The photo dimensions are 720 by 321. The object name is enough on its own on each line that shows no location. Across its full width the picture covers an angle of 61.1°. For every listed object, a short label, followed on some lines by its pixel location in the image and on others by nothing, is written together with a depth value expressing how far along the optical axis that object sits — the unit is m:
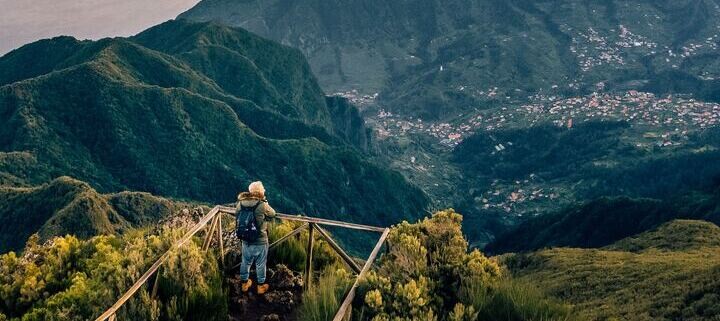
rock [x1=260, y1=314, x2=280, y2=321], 15.49
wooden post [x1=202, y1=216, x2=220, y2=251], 16.73
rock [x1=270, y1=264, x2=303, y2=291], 17.19
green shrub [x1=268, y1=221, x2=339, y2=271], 18.70
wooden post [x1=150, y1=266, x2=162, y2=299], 13.75
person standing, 16.67
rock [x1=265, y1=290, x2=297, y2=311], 16.50
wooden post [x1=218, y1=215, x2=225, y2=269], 17.48
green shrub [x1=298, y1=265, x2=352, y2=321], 12.95
